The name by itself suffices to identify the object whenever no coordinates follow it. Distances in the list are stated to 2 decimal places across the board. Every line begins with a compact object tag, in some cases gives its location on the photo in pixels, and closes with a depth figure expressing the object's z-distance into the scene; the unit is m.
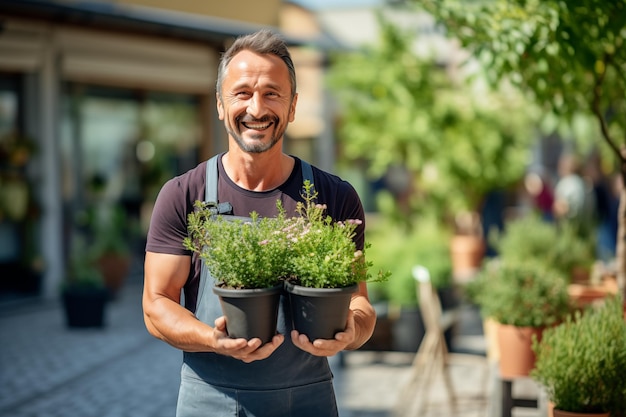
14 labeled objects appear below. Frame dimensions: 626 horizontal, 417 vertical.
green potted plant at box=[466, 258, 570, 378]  4.36
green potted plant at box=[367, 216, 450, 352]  7.65
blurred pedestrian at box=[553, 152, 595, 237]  11.84
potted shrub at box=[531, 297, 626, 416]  3.35
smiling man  2.43
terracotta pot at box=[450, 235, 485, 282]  12.90
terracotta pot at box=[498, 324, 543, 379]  4.33
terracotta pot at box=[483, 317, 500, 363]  4.63
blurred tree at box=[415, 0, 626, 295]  3.68
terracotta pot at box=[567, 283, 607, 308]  5.76
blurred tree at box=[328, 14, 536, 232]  11.27
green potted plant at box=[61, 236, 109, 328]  9.20
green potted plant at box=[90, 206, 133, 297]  11.30
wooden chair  5.94
